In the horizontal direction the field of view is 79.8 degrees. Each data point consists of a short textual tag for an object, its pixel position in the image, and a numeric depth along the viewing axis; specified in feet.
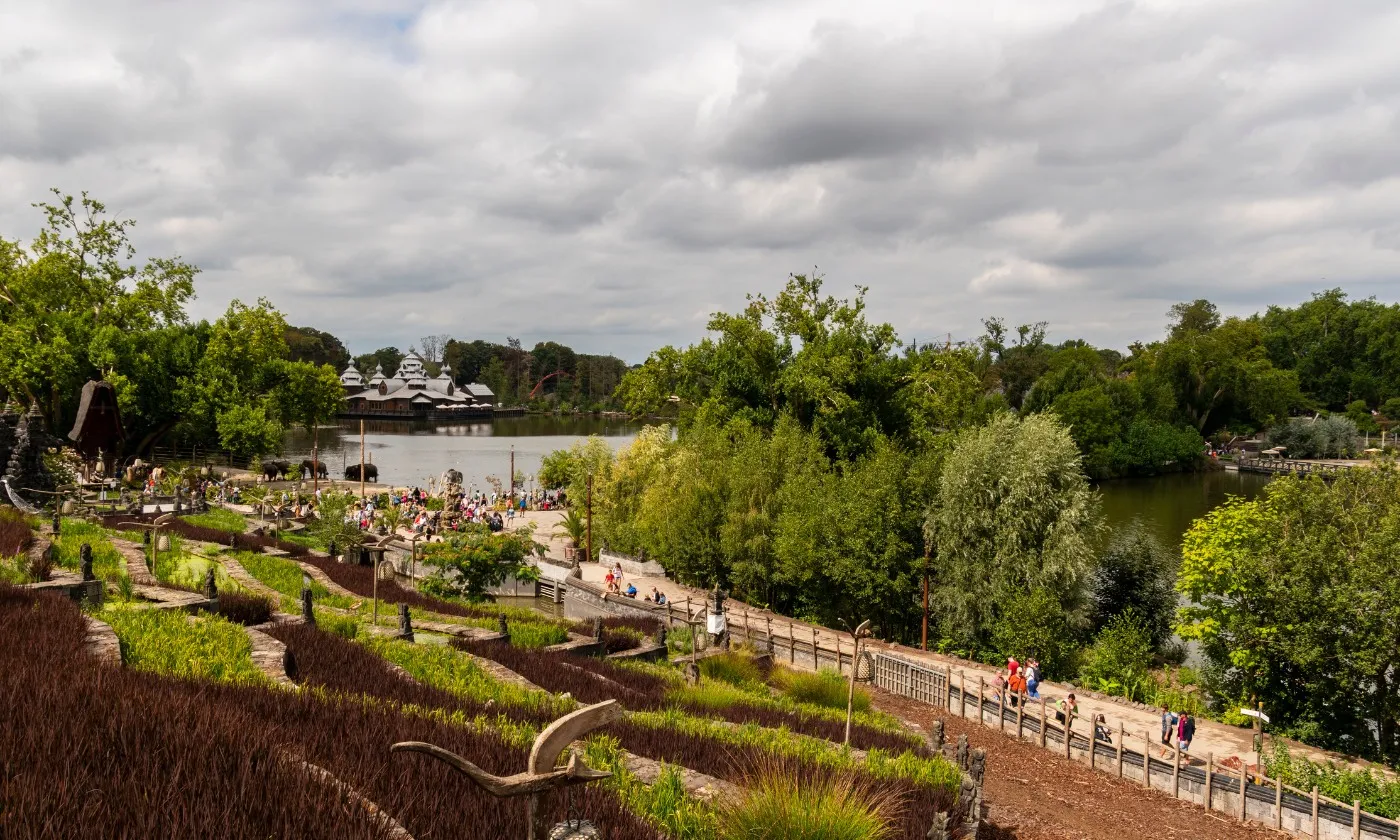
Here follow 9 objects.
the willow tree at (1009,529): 86.63
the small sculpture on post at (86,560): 42.55
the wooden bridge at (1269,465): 267.12
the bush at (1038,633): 82.99
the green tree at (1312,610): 67.41
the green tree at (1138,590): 102.06
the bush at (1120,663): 79.46
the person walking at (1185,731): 60.44
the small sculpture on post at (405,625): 45.27
